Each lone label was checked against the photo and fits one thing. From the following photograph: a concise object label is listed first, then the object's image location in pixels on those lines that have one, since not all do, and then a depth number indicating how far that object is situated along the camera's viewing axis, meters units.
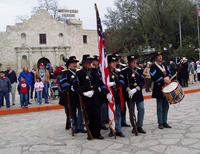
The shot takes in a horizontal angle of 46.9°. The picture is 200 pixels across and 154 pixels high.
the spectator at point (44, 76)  11.87
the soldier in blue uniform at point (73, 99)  6.43
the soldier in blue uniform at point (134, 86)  5.94
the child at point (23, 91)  10.31
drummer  6.32
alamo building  33.36
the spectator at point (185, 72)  16.23
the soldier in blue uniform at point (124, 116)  6.74
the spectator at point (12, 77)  11.88
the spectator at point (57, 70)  11.57
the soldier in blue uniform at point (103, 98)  5.77
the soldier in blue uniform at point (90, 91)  5.70
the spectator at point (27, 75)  11.97
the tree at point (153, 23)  29.14
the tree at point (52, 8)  46.53
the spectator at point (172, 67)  15.15
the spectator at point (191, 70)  17.72
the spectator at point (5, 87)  10.53
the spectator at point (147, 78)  14.72
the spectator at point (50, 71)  13.31
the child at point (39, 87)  11.33
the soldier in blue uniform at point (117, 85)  5.83
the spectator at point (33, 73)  12.83
